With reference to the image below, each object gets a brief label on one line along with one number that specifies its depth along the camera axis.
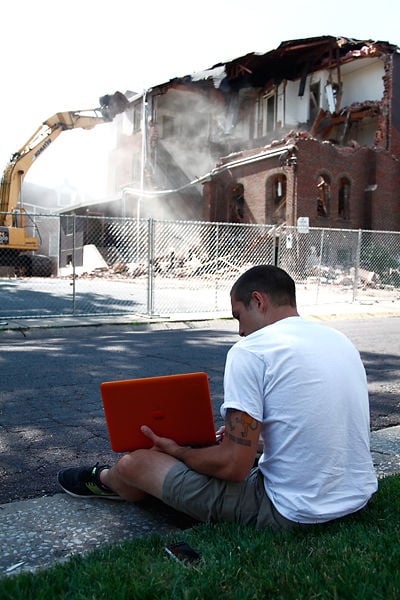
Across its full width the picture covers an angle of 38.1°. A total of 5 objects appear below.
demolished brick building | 27.59
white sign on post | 14.77
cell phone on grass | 2.14
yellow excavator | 21.98
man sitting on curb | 2.31
